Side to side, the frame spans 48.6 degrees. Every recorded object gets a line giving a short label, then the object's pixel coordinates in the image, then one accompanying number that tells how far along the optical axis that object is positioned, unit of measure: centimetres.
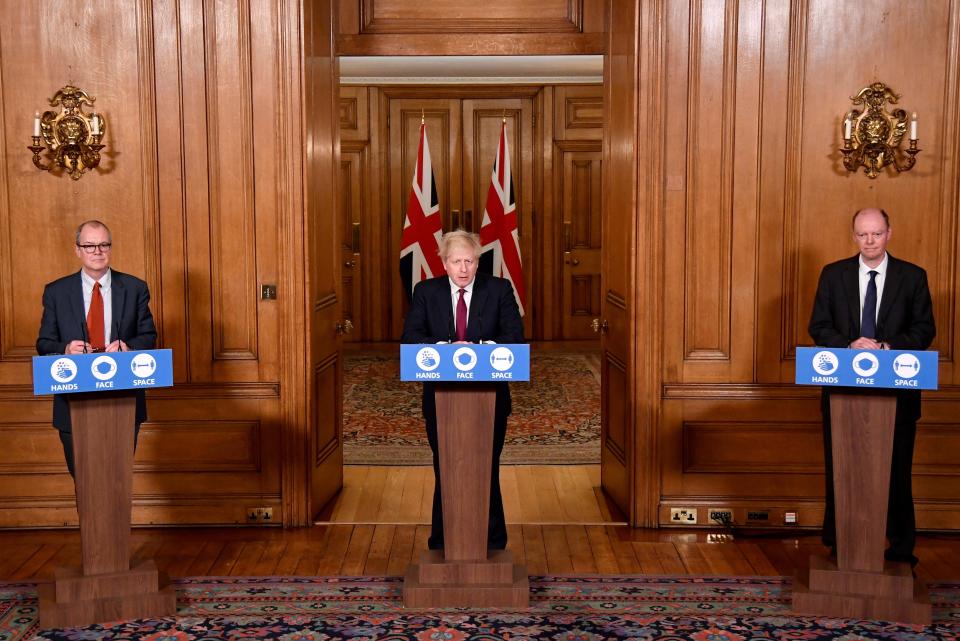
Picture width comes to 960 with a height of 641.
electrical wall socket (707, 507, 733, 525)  559
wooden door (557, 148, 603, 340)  1209
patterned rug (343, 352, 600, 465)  738
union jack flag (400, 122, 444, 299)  879
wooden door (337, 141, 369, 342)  1193
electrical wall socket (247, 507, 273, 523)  564
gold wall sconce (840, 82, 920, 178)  531
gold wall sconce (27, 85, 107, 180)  535
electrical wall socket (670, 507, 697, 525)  561
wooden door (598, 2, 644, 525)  555
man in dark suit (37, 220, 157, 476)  445
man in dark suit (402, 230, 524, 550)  457
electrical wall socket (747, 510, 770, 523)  558
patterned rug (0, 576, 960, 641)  414
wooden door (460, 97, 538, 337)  1196
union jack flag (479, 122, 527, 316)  937
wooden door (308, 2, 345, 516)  560
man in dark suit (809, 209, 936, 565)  443
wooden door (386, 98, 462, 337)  1191
